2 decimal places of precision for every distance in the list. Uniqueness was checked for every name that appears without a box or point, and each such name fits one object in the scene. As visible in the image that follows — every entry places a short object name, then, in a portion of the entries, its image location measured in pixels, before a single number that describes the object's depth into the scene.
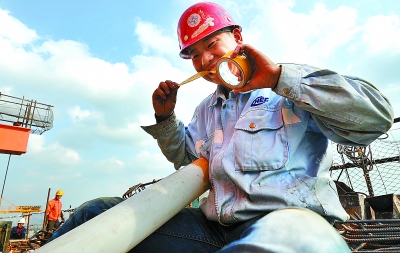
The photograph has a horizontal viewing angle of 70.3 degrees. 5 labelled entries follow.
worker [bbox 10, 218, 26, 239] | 13.38
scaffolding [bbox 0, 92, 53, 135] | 18.09
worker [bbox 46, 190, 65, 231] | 10.38
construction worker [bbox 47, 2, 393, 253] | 1.12
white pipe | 0.89
